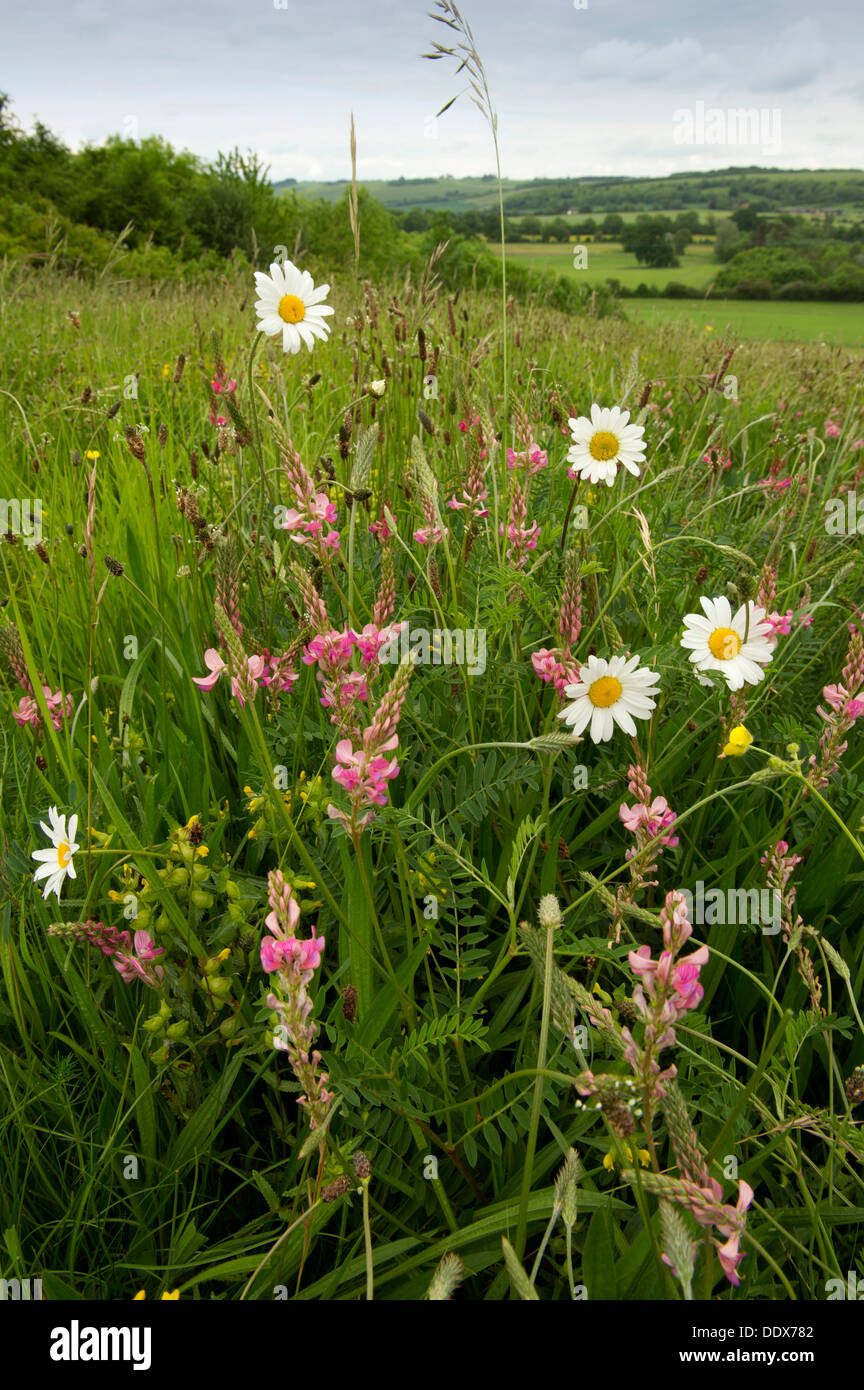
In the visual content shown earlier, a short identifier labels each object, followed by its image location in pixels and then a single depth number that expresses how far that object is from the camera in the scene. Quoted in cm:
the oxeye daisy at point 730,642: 45
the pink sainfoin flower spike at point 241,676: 37
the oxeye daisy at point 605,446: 57
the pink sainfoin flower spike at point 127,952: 44
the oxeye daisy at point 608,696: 44
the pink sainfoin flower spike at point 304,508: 36
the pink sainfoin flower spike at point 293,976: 31
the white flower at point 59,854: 42
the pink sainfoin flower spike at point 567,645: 44
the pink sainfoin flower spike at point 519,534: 53
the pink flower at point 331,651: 35
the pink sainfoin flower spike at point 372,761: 34
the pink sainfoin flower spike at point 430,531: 55
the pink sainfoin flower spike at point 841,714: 47
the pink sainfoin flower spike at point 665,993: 29
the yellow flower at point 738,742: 45
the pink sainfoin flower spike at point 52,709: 54
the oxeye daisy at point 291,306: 54
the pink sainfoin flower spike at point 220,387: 76
